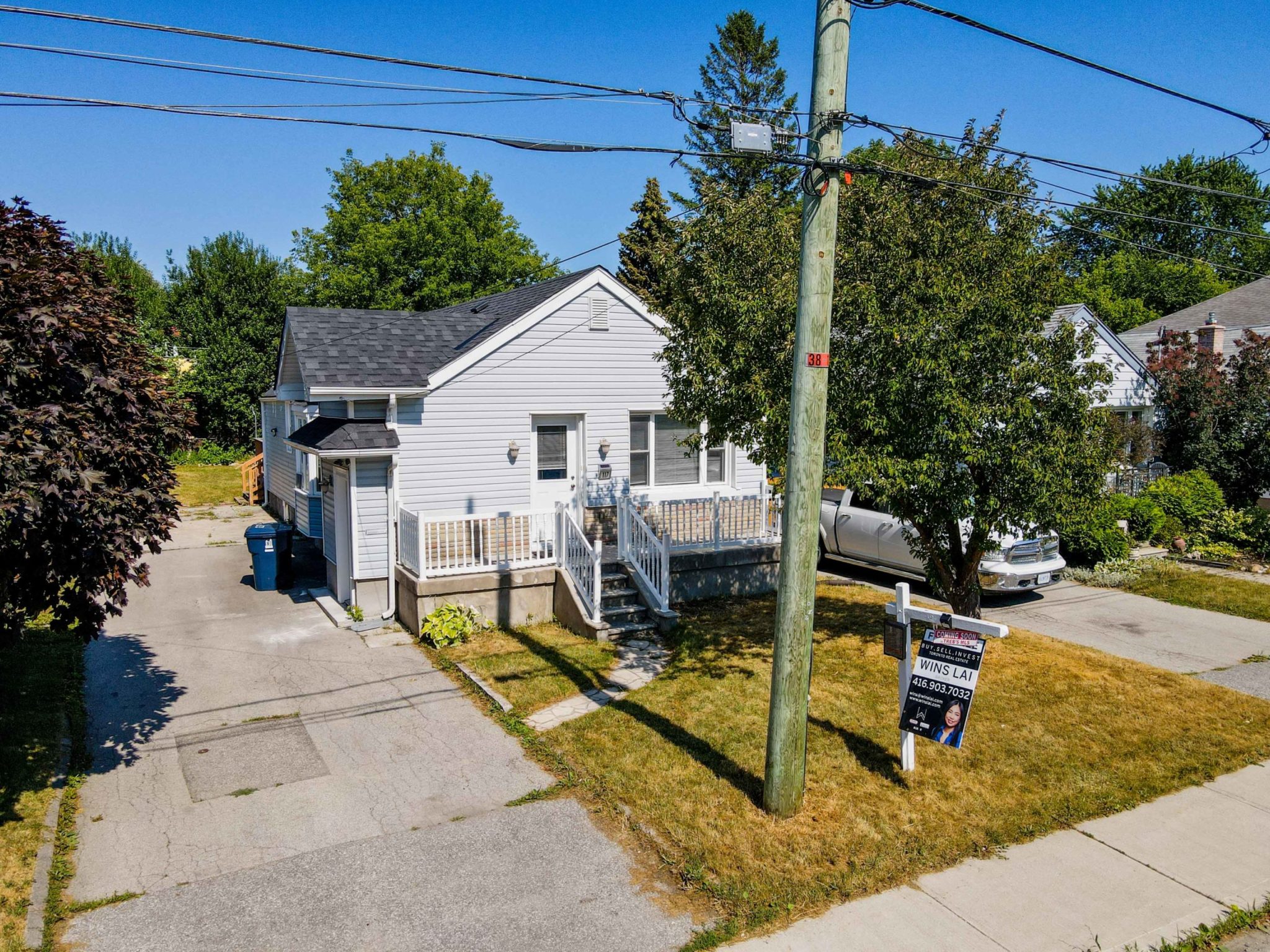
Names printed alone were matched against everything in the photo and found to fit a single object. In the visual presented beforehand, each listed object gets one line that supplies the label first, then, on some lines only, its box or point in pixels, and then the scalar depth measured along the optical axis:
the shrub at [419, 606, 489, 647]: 10.77
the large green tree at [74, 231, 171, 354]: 32.12
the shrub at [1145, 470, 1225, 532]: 17.66
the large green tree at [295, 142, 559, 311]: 38.09
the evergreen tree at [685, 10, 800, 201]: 38.25
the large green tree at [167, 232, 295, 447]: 32.53
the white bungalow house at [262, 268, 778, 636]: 11.62
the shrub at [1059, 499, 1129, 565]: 15.06
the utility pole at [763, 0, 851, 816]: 6.00
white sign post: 6.97
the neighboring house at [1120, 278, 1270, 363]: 21.38
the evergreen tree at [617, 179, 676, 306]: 35.44
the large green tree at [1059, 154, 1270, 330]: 45.91
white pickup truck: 12.77
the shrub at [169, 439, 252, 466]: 31.55
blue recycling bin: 13.84
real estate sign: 6.73
